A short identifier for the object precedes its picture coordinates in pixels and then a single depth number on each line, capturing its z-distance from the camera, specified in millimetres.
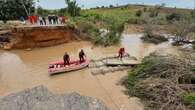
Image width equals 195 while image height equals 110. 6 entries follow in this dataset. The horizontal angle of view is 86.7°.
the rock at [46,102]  4175
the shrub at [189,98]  4741
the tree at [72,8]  17533
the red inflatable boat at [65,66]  7337
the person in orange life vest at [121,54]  8559
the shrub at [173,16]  17544
